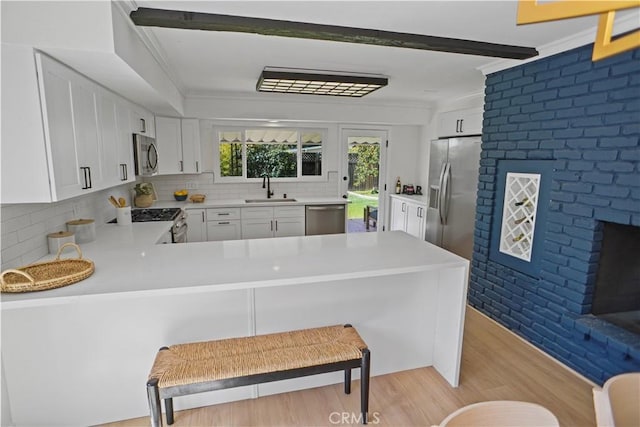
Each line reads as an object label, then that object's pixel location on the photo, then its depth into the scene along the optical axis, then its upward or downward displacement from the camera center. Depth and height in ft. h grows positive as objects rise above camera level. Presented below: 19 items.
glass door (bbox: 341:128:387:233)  18.76 -0.82
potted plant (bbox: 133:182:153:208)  14.21 -1.57
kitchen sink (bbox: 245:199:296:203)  17.06 -1.98
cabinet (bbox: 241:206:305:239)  16.02 -2.85
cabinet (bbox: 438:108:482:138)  13.64 +1.66
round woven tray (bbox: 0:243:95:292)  5.23 -1.92
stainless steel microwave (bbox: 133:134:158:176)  10.66 +0.10
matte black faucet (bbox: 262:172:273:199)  17.75 -1.13
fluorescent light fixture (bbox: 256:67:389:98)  10.59 +2.50
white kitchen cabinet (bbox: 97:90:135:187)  8.18 +0.47
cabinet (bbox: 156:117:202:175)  14.49 +0.58
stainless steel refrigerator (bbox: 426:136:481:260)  13.29 -1.22
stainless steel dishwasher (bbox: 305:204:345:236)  16.69 -2.80
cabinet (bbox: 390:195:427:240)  16.74 -2.76
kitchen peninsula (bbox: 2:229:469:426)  5.86 -2.94
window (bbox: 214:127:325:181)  17.35 +0.38
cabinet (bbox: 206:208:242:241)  15.58 -2.90
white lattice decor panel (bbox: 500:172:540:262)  9.22 -1.40
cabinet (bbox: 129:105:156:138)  10.63 +1.23
